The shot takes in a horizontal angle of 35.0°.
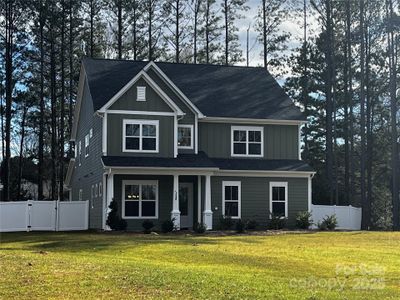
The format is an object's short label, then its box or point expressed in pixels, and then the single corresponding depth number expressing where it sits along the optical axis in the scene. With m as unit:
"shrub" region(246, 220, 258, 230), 31.55
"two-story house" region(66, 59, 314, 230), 30.69
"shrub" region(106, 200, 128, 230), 29.14
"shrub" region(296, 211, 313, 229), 32.44
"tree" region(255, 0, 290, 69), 50.66
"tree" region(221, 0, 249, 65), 51.50
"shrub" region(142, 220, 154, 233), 29.22
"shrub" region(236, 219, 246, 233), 29.64
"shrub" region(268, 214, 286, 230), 31.89
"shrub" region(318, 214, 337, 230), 32.41
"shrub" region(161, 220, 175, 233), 29.09
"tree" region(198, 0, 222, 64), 51.41
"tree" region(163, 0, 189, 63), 50.28
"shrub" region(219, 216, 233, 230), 31.62
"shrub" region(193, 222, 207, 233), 28.89
